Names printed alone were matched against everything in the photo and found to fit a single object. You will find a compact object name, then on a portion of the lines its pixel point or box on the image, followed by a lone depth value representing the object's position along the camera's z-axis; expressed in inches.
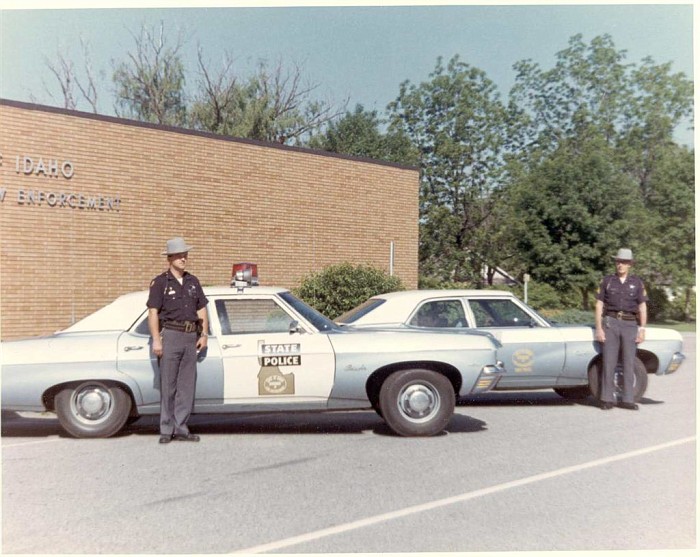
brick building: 566.6
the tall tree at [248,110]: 1676.9
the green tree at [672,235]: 1441.9
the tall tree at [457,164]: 1754.4
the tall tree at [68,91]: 1555.1
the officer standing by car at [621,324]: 385.4
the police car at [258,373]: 311.1
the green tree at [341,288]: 640.4
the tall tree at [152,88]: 1601.9
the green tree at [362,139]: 1785.2
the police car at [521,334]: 391.5
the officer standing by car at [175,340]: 305.4
